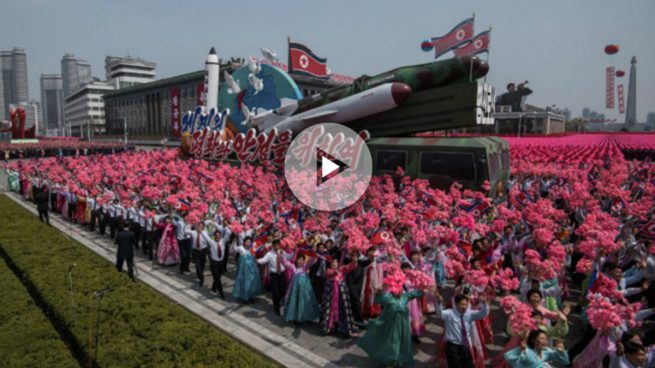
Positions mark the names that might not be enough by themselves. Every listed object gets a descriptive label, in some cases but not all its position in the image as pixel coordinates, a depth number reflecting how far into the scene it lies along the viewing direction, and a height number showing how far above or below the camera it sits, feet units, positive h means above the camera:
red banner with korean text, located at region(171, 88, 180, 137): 294.25 +37.78
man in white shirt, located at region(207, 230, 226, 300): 33.55 -8.38
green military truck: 54.70 +0.01
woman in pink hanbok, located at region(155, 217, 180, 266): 41.55 -9.37
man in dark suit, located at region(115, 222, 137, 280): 36.78 -8.16
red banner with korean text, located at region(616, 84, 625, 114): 350.09 +52.72
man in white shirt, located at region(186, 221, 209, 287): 35.50 -8.03
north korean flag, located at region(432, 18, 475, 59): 74.54 +23.58
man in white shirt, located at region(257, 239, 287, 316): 30.55 -8.63
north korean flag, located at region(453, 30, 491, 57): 69.67 +20.67
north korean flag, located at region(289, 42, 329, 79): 136.46 +35.27
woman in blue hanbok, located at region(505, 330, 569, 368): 16.63 -8.18
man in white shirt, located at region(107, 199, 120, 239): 49.98 -6.93
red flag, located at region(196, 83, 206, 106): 265.87 +46.32
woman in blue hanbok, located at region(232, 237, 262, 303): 32.35 -9.74
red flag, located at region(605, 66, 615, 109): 354.13 +64.59
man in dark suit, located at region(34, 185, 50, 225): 55.77 -5.92
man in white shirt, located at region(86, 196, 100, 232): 54.24 -7.10
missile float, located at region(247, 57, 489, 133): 63.16 +12.03
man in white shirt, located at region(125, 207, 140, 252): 46.47 -7.15
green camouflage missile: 62.23 +13.92
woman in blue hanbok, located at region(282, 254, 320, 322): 28.43 -9.97
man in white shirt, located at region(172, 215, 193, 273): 38.70 -8.23
